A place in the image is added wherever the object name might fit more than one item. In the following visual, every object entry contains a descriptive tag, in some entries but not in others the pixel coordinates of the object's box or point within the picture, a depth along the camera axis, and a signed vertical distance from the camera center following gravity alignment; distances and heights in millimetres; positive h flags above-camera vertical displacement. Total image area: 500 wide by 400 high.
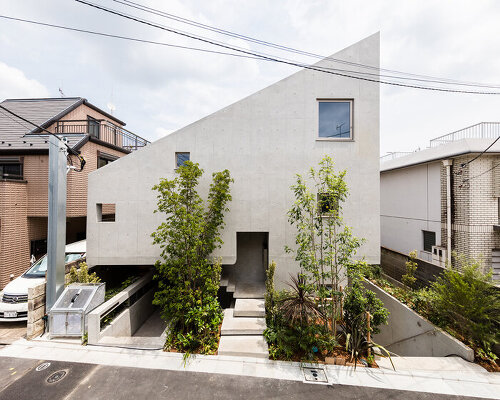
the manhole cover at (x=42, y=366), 4172 -3228
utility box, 5098 -2649
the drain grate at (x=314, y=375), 3999 -3317
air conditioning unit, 8812 -2223
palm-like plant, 4707 -2370
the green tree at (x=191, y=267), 5066 -1625
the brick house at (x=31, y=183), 8156 +874
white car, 5691 -2471
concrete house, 6297 +1149
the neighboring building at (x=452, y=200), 8047 +108
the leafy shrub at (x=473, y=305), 4434 -2219
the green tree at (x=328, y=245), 4844 -1024
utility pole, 5492 -422
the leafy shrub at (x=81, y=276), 6082 -2086
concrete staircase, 4613 -3027
